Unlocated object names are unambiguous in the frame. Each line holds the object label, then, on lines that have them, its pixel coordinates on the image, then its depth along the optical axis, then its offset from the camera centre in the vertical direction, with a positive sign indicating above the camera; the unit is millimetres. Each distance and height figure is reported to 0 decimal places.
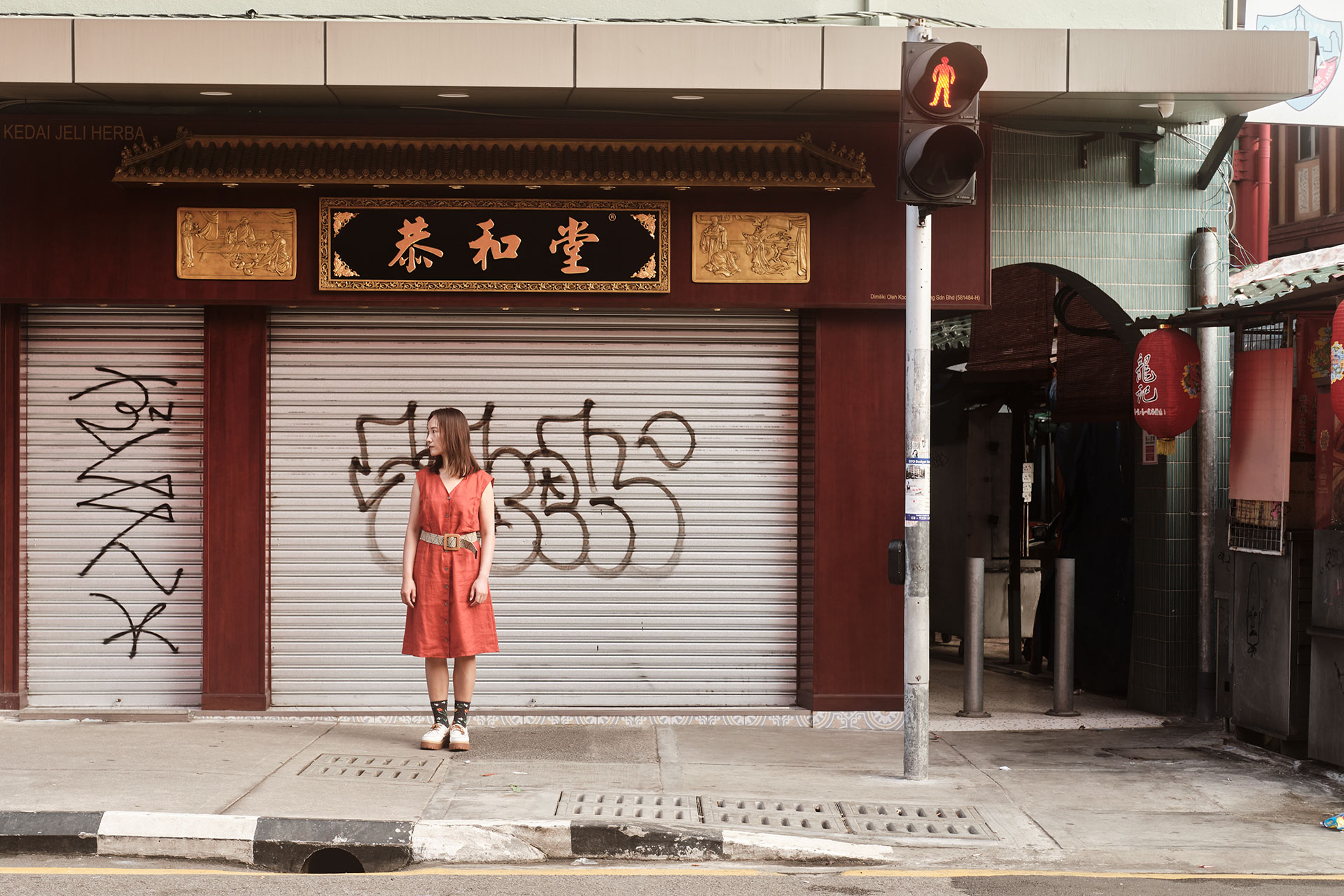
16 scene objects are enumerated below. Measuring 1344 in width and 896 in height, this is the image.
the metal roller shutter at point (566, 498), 8672 -444
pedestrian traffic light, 6508 +1717
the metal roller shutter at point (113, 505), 8602 -513
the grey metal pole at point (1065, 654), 9227 -1619
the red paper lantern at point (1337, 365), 6539 +402
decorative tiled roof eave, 8094 +1815
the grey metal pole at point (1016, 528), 11672 -854
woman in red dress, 7520 -761
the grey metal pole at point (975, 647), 9180 -1560
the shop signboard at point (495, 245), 8414 +1301
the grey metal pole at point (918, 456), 6867 -106
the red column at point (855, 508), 8578 -495
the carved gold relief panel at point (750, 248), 8516 +1306
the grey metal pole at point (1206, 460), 8891 -146
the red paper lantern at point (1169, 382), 8477 +394
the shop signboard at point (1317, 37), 9906 +3328
